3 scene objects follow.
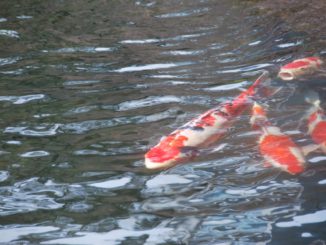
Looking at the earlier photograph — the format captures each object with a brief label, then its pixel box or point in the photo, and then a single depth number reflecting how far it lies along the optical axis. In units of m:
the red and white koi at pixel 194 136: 9.70
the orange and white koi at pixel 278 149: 9.16
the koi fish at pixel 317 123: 9.86
